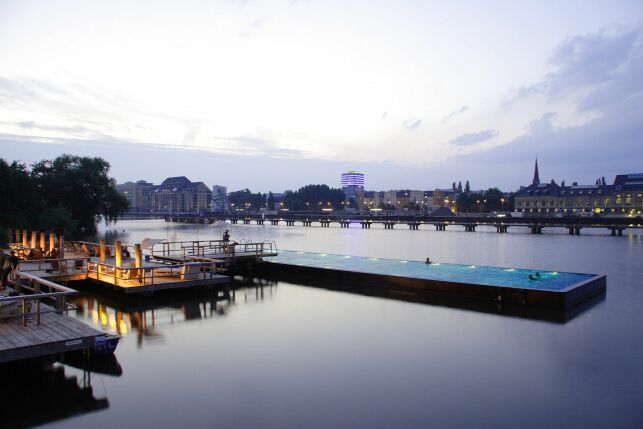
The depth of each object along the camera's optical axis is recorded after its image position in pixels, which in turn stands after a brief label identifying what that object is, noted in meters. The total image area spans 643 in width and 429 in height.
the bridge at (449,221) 94.88
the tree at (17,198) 47.16
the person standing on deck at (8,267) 17.20
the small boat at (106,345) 14.02
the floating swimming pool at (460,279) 22.45
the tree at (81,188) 69.56
